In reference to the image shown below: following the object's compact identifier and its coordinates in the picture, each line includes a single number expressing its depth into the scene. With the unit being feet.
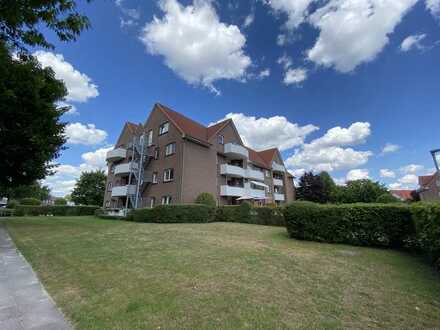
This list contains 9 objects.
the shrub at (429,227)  19.11
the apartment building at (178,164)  83.51
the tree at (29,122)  36.42
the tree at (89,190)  172.76
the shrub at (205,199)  77.77
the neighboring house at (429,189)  150.14
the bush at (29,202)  134.26
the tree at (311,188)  138.10
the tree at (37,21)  15.25
